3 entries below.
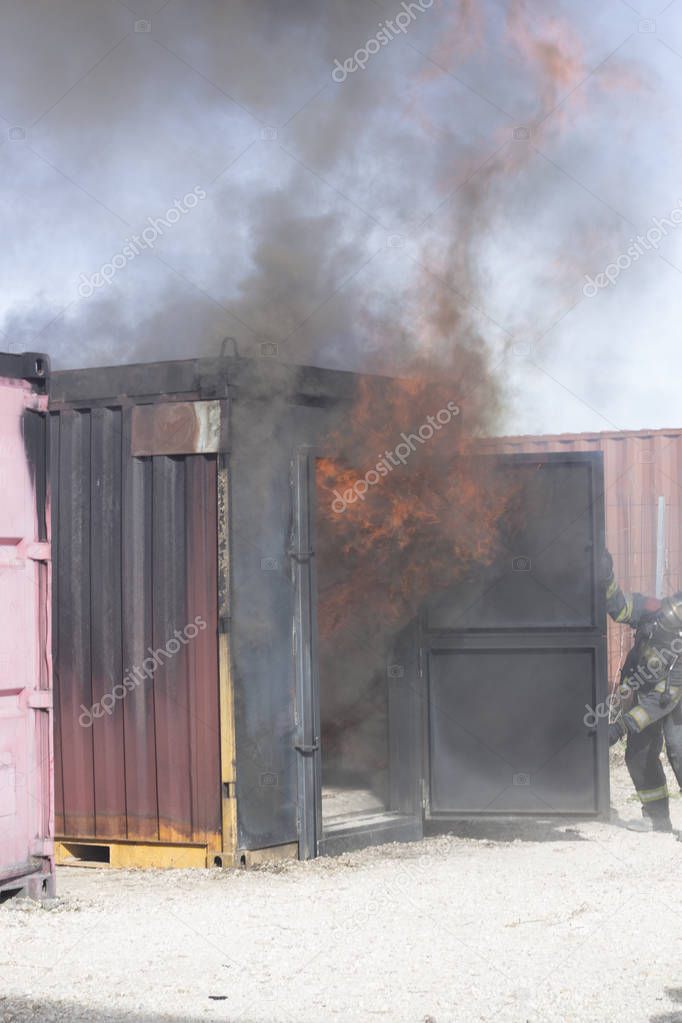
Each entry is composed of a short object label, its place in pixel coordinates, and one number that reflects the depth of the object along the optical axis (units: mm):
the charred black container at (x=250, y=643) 16516
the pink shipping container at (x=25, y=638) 13945
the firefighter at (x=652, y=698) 19234
